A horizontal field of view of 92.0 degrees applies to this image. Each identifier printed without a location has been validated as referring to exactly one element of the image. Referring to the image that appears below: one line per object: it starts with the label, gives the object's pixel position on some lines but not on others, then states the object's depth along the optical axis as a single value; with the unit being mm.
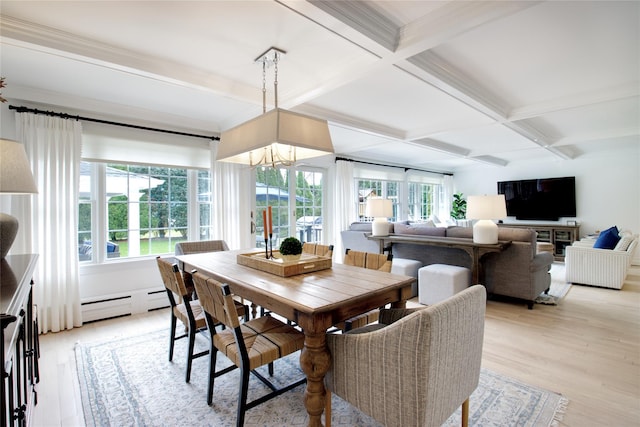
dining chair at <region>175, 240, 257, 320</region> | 3320
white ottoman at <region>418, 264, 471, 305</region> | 3504
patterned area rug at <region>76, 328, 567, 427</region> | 1780
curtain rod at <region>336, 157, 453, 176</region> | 5871
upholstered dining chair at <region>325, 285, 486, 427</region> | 1169
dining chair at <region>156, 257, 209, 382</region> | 2064
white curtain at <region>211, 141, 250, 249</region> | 4141
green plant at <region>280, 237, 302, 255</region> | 2197
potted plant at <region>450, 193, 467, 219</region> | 8688
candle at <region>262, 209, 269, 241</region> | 2195
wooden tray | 2031
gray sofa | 3510
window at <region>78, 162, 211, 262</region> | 3434
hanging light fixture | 1896
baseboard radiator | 3312
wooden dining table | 1471
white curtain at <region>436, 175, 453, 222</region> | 8953
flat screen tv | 7098
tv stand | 6770
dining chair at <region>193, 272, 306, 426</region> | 1592
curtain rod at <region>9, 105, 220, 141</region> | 2863
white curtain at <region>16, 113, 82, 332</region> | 2906
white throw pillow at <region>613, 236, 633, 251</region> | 4375
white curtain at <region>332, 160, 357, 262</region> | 5793
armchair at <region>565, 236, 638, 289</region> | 4250
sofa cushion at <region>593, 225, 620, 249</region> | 4492
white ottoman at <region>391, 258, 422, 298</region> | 3984
